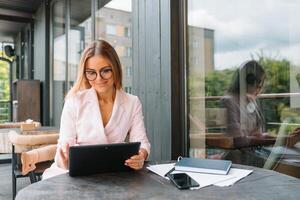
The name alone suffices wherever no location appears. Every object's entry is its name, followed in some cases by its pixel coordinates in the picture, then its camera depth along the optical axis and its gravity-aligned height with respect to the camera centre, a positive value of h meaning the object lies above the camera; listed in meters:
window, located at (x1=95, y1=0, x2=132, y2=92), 3.05 +0.79
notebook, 1.35 -0.30
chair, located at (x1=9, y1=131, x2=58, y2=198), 2.12 -0.40
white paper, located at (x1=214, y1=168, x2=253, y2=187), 1.20 -0.32
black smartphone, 1.16 -0.32
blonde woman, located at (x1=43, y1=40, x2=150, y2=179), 1.69 -0.07
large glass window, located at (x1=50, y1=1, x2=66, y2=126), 5.38 +0.69
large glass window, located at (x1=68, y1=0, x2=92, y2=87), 4.41 +0.97
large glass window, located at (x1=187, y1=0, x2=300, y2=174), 2.26 +0.16
